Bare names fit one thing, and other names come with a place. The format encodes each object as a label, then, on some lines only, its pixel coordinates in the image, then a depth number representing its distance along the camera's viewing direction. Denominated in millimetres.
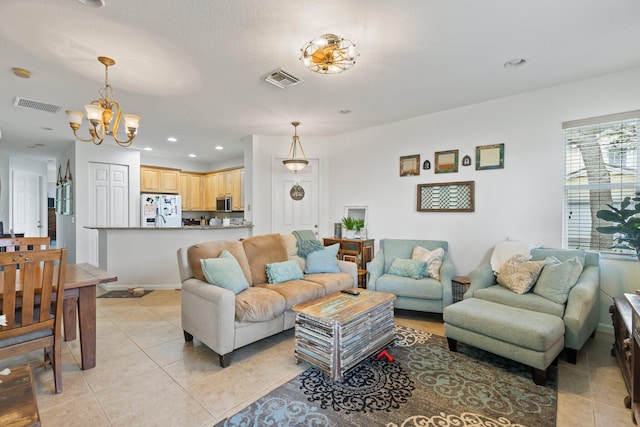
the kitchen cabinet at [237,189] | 6977
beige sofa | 2363
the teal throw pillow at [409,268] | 3510
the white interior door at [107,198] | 5816
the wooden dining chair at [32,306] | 1739
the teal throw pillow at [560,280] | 2598
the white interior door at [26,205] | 7164
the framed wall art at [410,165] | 4387
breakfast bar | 4566
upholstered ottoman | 2094
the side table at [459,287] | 3410
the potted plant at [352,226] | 4820
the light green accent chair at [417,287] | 3291
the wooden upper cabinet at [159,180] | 6883
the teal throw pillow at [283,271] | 3178
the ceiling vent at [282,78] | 2932
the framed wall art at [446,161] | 4047
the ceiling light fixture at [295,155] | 4555
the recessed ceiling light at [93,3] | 1913
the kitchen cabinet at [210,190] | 7757
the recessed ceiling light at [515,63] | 2729
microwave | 7203
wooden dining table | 2178
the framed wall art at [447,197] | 3932
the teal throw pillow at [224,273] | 2578
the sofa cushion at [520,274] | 2801
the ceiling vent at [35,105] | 3623
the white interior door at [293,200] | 5363
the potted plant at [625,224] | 2471
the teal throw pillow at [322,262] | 3598
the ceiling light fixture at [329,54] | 2285
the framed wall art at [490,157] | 3686
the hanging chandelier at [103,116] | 2664
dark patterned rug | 1763
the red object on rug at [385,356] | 2463
